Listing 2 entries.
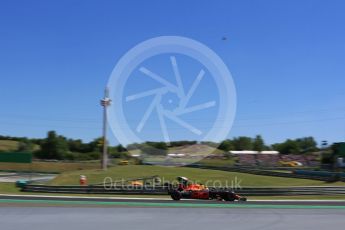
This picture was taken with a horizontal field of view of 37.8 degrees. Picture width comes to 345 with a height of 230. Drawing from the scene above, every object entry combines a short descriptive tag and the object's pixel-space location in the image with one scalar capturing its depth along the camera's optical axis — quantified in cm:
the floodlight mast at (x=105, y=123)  4238
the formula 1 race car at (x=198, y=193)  2069
